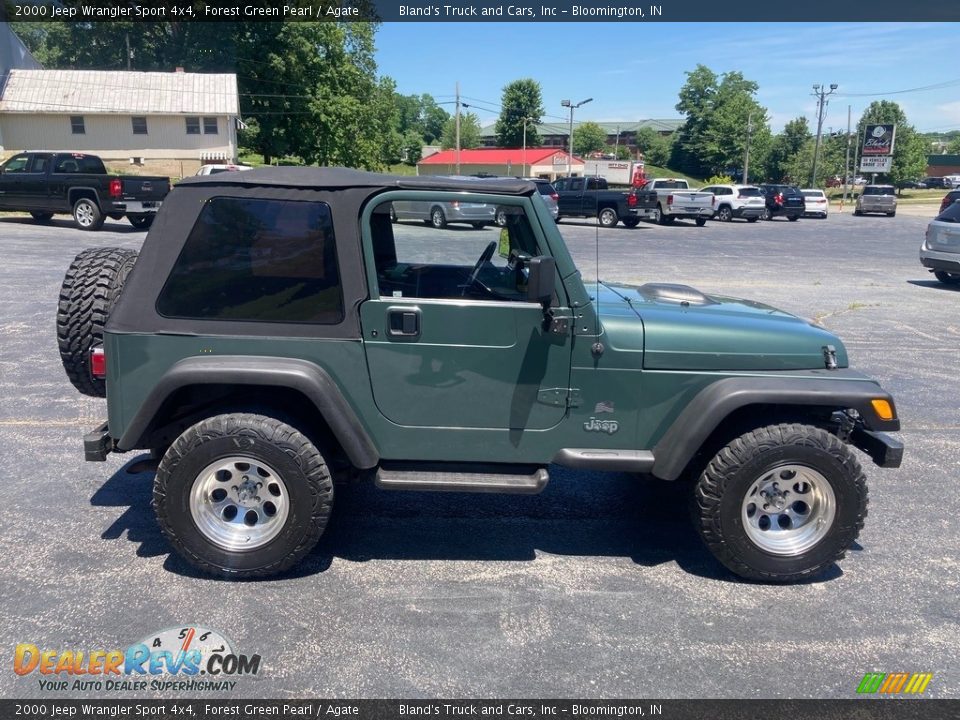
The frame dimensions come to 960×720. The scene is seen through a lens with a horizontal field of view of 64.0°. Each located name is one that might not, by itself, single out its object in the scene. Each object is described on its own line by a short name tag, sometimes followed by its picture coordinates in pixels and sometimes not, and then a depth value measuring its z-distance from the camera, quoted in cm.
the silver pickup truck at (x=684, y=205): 3152
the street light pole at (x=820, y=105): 6825
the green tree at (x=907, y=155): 8738
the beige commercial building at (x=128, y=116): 3972
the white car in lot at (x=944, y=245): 1425
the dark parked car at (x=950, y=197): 2372
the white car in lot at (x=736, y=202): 3678
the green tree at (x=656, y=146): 6890
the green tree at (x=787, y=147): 8019
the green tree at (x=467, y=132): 10189
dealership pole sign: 6594
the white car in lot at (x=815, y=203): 4131
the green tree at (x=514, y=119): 6812
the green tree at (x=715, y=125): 8144
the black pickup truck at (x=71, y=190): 1997
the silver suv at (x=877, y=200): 4375
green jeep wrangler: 372
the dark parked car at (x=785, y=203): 3900
